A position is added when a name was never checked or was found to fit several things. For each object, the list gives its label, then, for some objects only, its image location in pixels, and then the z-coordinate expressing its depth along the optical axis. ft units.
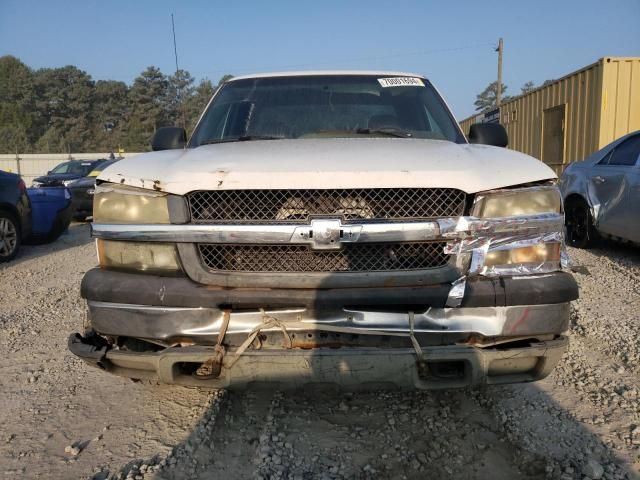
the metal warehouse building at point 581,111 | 33.63
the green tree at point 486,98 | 309.30
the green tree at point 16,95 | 184.24
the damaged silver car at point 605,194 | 19.49
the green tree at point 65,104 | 196.54
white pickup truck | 7.18
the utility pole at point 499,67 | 99.60
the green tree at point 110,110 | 200.25
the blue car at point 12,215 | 23.98
